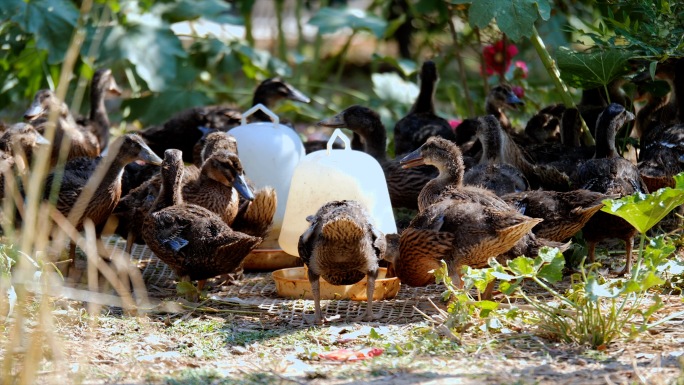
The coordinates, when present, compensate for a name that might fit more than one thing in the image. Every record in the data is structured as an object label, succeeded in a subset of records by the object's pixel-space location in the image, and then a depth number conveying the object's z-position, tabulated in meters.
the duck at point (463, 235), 11.09
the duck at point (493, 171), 13.59
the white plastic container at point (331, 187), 12.96
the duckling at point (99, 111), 18.62
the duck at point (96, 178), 13.39
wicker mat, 11.34
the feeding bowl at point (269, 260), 14.20
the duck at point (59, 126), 16.59
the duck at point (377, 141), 16.05
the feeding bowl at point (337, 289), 12.20
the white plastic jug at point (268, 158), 14.86
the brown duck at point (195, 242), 11.91
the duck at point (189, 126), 18.05
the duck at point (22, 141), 14.45
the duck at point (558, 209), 11.87
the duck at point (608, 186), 12.61
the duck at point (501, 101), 17.28
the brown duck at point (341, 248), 10.84
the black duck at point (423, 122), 17.06
